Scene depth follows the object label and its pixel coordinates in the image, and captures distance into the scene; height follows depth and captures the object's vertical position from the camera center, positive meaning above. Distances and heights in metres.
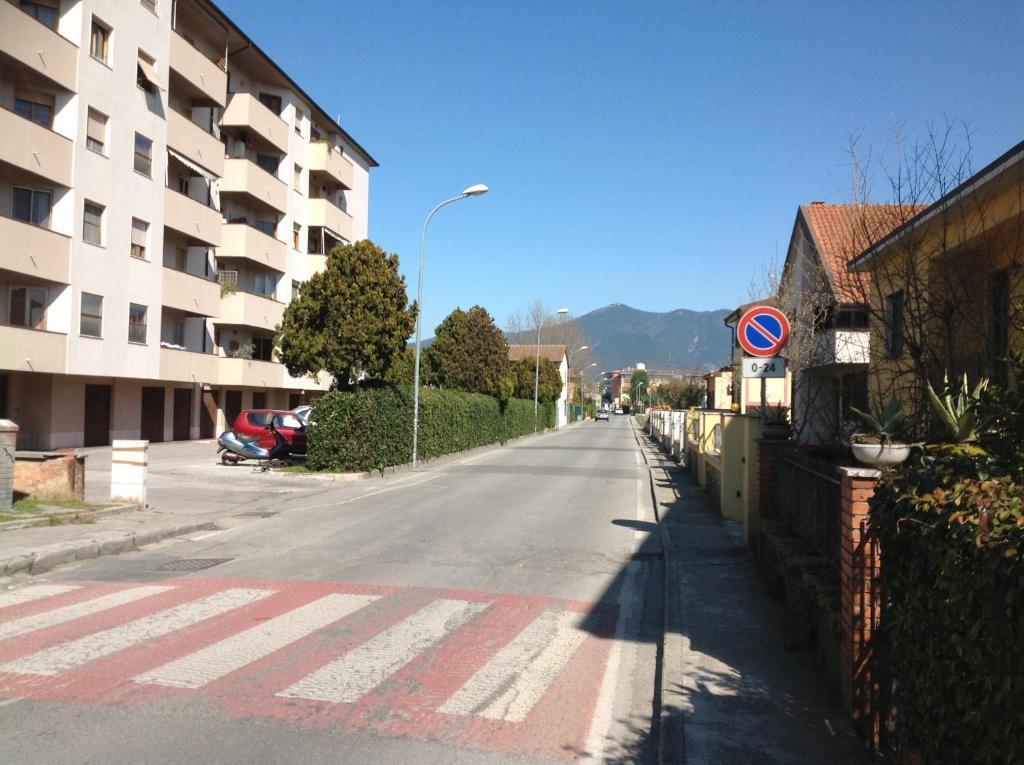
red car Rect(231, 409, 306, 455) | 24.80 -0.85
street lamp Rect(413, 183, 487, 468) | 25.44 +0.83
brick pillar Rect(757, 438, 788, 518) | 9.40 -0.77
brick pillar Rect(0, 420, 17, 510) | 11.30 -0.93
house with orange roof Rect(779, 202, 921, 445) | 9.78 +2.08
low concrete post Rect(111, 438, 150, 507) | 13.66 -1.22
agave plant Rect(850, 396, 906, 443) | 5.34 -0.05
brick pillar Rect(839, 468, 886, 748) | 4.55 -1.08
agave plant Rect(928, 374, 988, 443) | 4.63 -0.01
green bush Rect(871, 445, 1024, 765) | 2.86 -0.74
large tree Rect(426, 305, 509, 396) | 40.75 +2.37
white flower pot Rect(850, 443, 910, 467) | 4.71 -0.24
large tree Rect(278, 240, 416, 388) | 21.27 +2.09
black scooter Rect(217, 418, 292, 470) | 22.95 -1.42
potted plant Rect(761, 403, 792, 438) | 9.76 -0.25
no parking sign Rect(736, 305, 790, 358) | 9.99 +0.90
